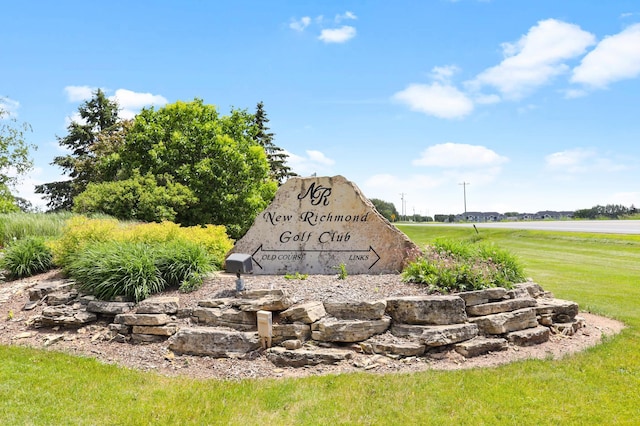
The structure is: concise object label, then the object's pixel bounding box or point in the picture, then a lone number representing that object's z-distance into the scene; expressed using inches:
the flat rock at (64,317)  280.2
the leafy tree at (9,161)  926.4
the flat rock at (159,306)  268.2
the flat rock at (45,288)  322.3
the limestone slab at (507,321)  257.0
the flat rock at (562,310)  296.0
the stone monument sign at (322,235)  338.3
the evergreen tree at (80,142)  1225.1
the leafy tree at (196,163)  698.8
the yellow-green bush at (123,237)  354.9
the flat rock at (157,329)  261.0
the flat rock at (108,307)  278.2
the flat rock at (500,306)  263.6
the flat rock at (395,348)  236.7
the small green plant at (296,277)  313.8
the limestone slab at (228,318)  257.8
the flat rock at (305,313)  247.8
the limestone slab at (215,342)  244.2
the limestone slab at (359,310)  251.1
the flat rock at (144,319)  262.0
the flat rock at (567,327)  284.7
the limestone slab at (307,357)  232.5
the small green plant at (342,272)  316.0
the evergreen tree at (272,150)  1282.0
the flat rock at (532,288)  310.6
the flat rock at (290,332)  246.1
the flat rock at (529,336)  260.4
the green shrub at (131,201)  597.6
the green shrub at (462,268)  281.9
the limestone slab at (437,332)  239.1
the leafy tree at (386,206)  3046.3
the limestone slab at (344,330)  242.8
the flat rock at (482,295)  266.2
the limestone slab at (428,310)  251.1
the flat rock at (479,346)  241.0
